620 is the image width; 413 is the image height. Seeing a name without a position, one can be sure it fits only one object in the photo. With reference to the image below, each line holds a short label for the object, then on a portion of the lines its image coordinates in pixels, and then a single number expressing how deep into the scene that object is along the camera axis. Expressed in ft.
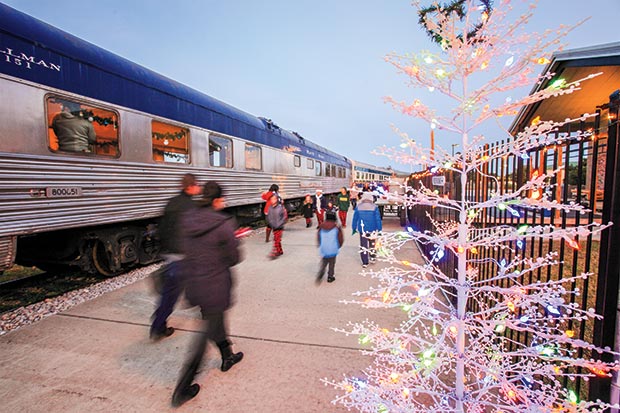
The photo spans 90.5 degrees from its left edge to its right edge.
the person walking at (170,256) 10.35
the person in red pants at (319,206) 34.63
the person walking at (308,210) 33.51
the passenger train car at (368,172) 102.15
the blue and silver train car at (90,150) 12.30
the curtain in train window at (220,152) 24.50
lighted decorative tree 5.13
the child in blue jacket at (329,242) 16.29
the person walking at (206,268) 8.01
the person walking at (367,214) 18.79
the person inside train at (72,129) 13.91
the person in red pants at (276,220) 21.65
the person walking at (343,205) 32.35
